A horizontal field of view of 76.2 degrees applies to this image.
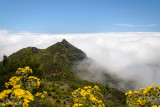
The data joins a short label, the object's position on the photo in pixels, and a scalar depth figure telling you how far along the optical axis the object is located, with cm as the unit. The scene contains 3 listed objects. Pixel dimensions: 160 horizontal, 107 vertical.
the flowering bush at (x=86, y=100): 446
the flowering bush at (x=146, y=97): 408
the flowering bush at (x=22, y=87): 270
